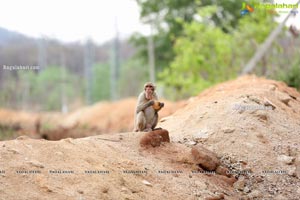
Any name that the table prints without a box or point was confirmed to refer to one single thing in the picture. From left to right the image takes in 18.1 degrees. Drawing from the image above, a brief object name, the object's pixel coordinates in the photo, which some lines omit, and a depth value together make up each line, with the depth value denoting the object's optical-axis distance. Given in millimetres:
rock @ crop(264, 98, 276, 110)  13430
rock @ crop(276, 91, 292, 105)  14504
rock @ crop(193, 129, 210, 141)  11957
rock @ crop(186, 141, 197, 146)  11659
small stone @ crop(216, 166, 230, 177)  10751
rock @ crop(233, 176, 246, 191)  10531
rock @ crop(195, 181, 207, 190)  9993
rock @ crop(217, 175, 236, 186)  10570
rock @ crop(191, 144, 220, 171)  10661
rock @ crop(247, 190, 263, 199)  10274
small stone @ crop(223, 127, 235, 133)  12041
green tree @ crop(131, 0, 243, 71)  43005
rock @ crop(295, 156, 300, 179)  11049
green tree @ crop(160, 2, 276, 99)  35255
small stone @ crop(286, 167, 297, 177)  10991
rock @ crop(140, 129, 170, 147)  10874
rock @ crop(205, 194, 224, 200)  9609
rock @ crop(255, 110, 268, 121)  12770
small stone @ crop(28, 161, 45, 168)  9099
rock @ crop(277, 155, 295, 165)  11280
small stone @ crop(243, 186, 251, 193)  10453
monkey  11821
